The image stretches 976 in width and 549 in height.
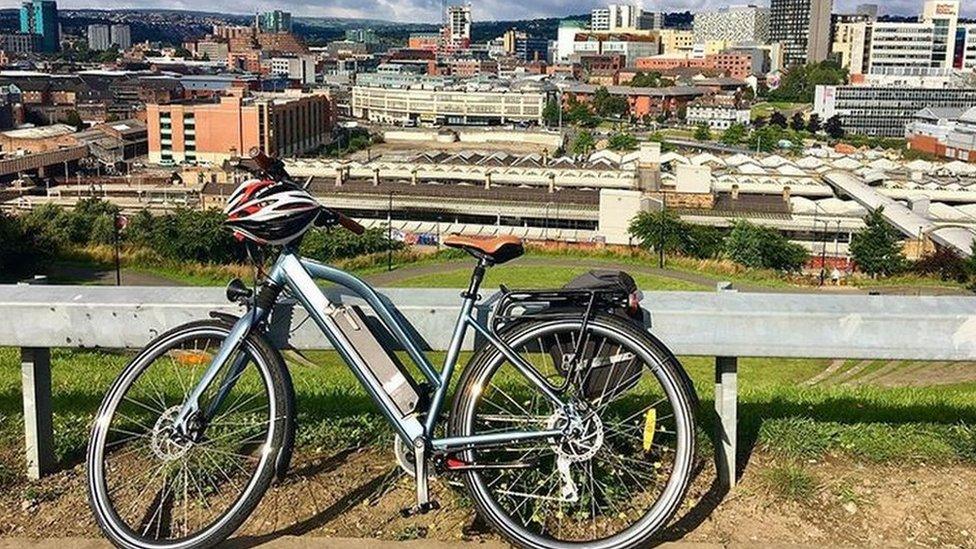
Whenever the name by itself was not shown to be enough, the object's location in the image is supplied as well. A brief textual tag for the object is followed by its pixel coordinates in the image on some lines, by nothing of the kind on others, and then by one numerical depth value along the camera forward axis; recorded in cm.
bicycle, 191
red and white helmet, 190
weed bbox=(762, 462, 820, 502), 221
